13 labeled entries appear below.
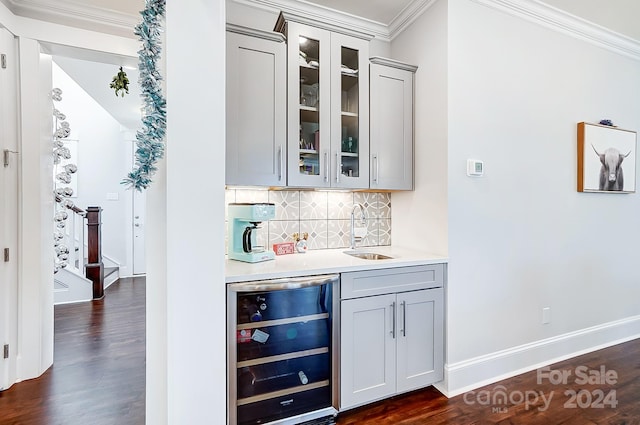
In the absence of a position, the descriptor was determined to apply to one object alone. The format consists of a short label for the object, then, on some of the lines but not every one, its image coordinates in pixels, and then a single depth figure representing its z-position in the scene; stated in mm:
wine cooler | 1562
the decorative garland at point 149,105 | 1191
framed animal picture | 2574
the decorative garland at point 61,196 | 2871
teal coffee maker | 1810
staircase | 3887
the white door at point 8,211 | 2039
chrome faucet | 2437
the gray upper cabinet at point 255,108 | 1812
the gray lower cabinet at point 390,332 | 1782
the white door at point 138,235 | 5543
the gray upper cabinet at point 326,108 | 1980
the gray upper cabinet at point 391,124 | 2217
